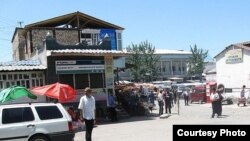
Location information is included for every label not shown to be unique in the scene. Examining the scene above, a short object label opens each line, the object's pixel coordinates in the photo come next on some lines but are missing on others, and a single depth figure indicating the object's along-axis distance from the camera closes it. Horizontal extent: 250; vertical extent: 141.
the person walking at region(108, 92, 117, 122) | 25.25
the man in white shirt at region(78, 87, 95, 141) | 12.94
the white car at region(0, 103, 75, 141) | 12.28
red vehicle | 40.56
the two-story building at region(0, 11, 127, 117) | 24.66
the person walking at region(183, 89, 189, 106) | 40.09
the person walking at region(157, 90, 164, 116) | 27.02
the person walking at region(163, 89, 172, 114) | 27.70
